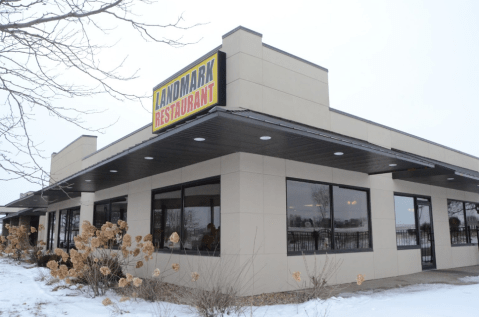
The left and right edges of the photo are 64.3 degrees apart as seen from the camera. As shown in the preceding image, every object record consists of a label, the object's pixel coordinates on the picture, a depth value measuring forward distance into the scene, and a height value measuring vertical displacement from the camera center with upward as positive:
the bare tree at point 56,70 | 5.32 +2.34
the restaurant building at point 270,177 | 8.47 +1.43
